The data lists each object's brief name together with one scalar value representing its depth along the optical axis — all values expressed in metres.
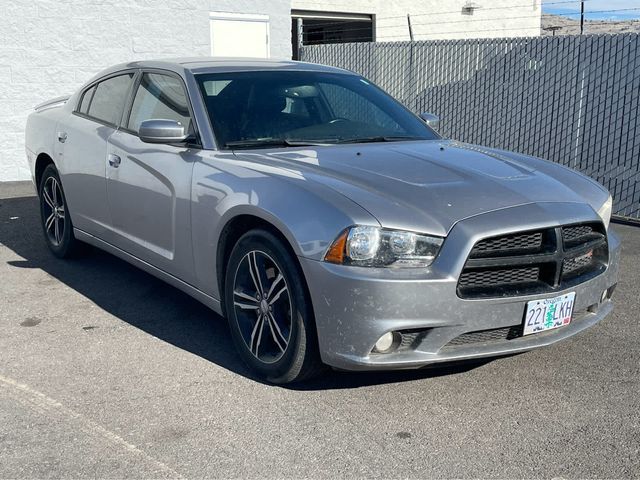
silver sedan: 3.75
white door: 13.73
